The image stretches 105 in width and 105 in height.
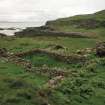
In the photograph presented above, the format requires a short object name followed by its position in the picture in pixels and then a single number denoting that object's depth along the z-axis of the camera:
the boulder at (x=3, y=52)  13.07
